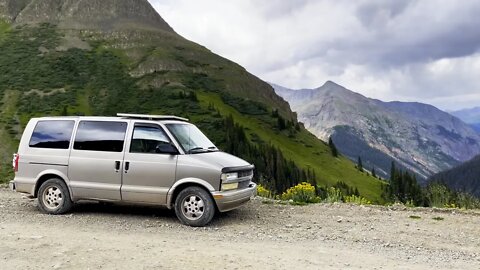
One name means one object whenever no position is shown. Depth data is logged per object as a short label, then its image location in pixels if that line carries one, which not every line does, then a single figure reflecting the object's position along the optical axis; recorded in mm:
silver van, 11117
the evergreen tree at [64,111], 112950
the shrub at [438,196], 15422
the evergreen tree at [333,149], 159925
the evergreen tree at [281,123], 153250
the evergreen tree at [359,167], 156250
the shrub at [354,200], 15586
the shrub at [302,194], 15539
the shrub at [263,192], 17156
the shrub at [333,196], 15574
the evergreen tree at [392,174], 128875
